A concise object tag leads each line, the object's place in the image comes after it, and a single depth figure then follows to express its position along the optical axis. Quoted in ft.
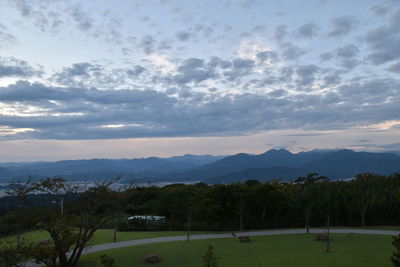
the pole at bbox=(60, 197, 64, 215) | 55.44
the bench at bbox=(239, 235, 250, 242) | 68.95
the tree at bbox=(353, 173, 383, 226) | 95.61
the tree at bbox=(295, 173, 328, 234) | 101.14
